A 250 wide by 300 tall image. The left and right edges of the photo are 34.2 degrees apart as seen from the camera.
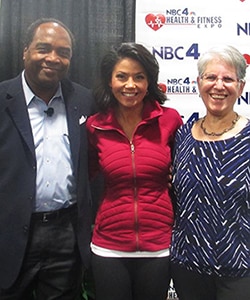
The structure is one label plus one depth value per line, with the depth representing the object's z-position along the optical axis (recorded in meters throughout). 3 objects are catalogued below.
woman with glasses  1.41
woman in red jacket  1.63
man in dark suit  1.67
